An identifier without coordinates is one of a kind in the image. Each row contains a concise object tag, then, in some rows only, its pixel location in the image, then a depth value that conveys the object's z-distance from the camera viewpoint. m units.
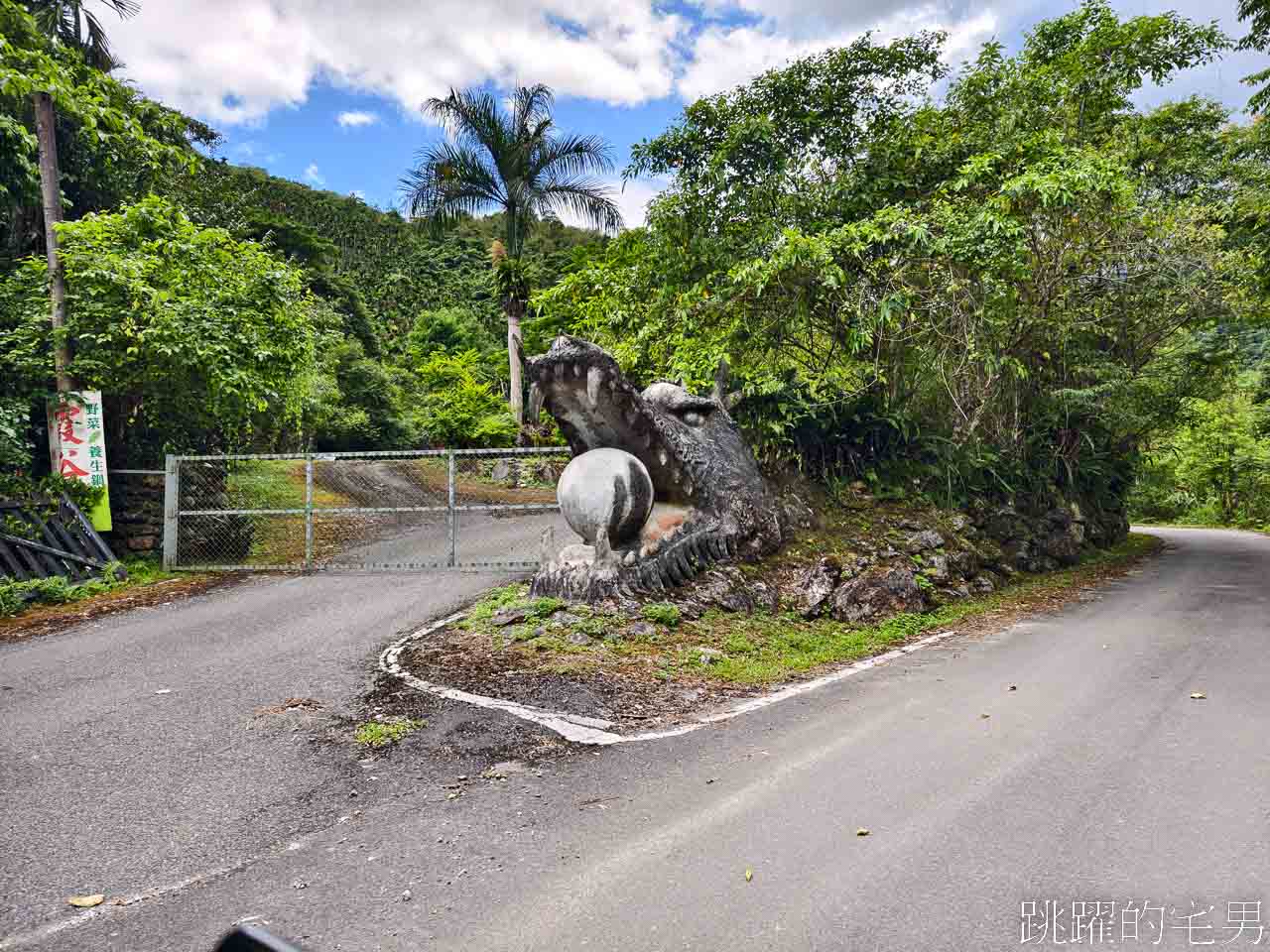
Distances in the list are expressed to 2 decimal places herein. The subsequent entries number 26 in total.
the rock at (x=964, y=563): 9.02
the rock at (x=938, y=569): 8.59
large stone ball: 6.47
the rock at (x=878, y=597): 7.47
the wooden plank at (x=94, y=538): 8.87
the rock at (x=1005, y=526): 10.77
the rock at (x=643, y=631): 6.00
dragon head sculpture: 6.33
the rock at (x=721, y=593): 6.75
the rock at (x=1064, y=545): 11.72
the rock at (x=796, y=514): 8.25
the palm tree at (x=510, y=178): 18.11
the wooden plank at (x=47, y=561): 8.31
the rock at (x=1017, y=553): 10.72
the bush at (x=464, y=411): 19.78
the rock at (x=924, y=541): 8.79
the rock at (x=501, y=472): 10.28
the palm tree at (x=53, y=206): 8.93
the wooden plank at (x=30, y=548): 8.04
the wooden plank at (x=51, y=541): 8.38
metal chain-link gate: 9.25
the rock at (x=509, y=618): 6.35
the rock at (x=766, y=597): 7.09
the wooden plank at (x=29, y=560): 8.11
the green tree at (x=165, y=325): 8.96
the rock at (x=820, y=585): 7.31
